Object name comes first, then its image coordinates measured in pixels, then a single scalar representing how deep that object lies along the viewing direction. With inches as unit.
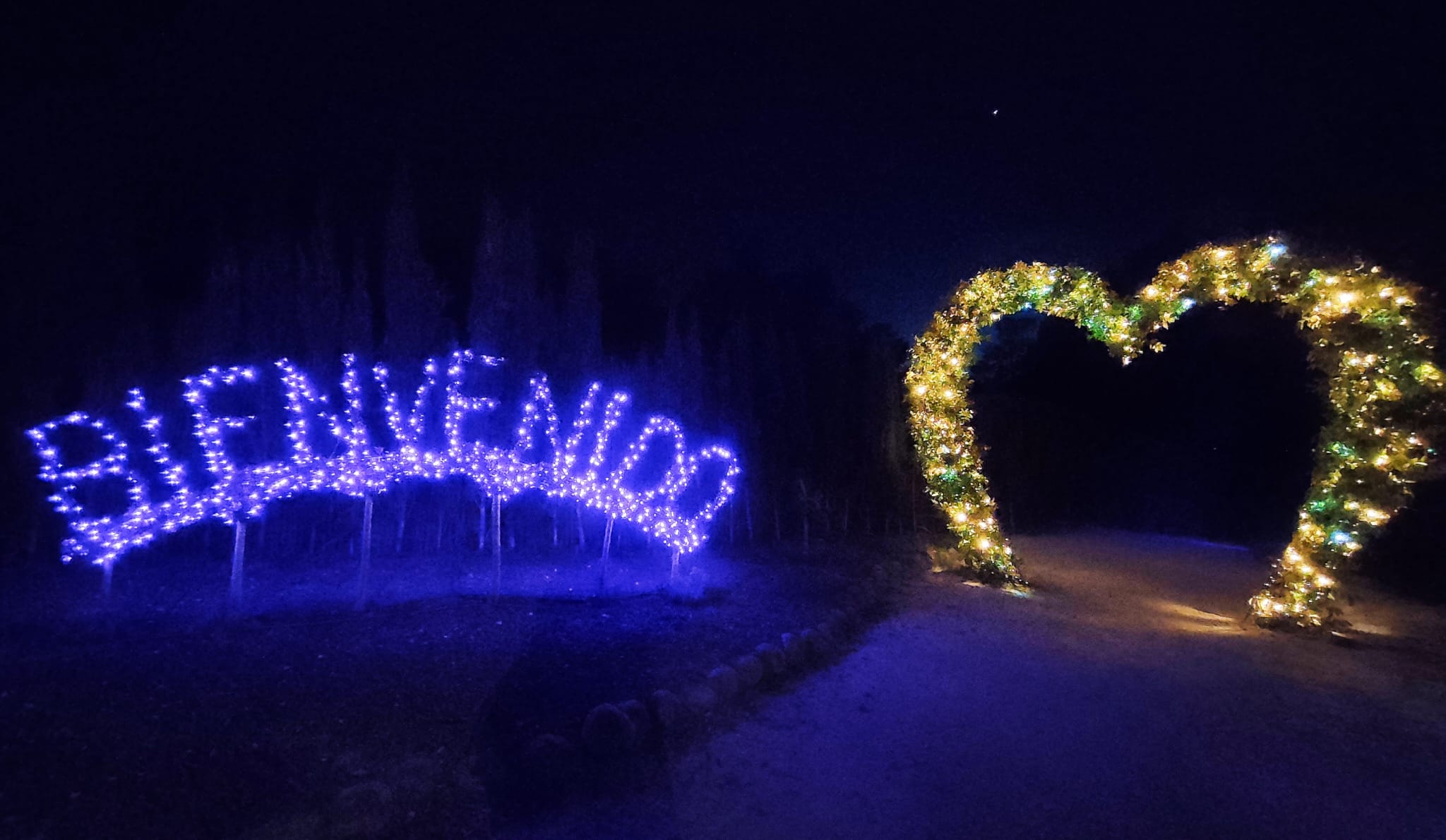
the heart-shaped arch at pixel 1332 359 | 266.5
